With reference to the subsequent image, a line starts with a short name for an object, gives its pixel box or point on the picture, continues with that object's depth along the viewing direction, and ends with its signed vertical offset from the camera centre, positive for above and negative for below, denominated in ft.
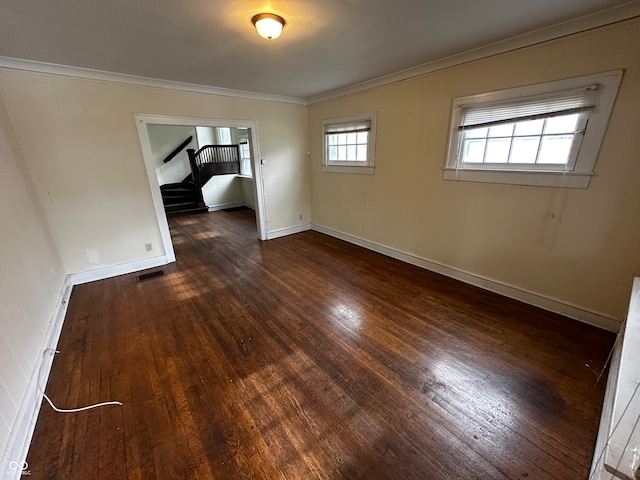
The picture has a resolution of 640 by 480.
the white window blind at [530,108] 6.70 +1.31
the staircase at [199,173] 22.29 -1.34
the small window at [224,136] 25.14 +2.04
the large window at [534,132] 6.66 +0.63
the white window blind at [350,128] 12.46 +1.43
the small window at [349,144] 12.49 +0.61
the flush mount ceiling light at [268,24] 5.84 +2.95
